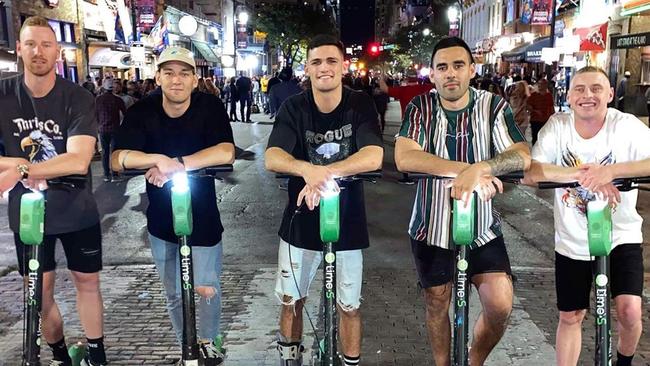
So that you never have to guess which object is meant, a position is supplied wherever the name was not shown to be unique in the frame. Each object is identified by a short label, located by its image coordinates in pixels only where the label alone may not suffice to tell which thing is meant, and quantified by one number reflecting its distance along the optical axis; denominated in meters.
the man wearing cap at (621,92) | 20.33
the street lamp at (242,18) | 42.96
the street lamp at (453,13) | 48.00
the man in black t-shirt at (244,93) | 23.55
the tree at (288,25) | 48.75
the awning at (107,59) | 25.12
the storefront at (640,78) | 22.67
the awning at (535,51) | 24.34
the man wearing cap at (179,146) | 3.62
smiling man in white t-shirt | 3.32
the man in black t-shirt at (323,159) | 3.48
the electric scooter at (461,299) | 2.89
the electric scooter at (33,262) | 2.97
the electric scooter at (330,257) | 2.93
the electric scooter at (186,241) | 3.07
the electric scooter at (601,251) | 2.82
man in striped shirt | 3.44
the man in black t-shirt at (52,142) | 3.46
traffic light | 39.31
